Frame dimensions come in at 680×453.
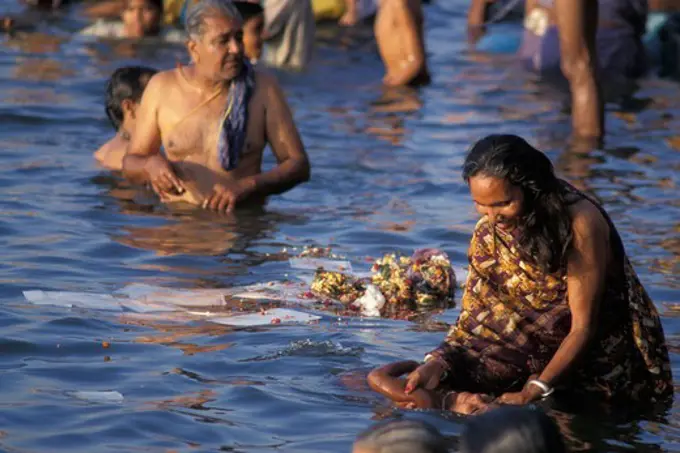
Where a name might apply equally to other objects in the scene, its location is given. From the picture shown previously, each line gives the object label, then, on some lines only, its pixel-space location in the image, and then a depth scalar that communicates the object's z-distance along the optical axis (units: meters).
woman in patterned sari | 10.94
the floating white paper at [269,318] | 13.80
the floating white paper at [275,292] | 14.67
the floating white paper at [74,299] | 14.10
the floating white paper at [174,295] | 14.37
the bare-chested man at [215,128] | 17.41
